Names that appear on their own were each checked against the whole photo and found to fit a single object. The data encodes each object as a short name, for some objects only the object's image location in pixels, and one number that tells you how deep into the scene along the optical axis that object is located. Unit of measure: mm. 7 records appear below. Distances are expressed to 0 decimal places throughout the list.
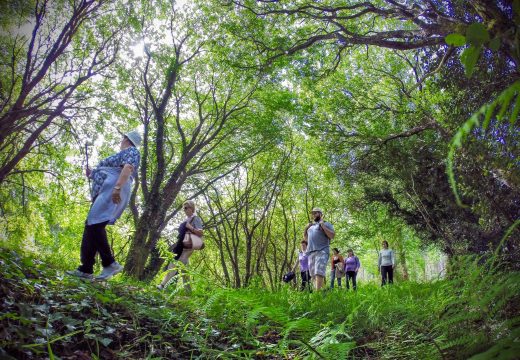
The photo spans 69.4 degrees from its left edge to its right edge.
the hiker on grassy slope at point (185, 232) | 7184
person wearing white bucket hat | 5117
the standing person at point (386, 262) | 14797
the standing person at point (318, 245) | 7945
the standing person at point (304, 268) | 13039
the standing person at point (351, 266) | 16297
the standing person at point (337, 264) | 15953
